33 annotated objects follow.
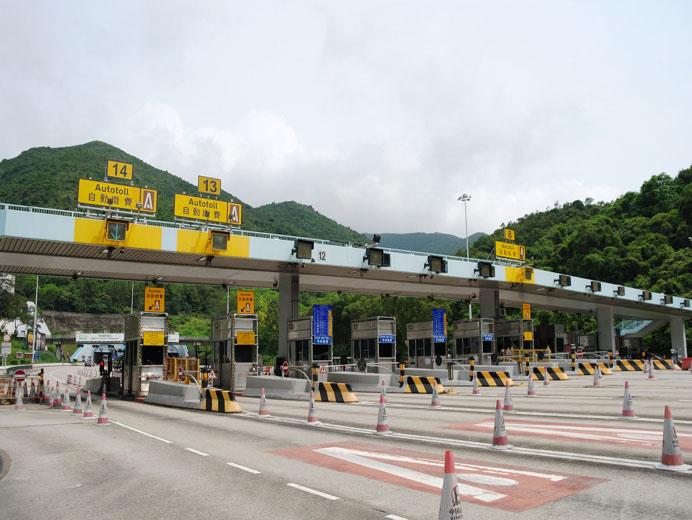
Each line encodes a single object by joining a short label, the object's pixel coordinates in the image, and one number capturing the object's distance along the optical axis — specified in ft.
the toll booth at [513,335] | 123.95
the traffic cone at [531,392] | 67.96
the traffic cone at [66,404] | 68.44
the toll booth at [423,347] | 117.91
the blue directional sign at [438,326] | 116.06
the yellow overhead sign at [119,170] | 79.66
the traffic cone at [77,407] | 62.85
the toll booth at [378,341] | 102.47
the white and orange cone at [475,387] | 74.54
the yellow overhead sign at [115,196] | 74.90
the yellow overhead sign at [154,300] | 91.61
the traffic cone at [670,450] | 24.17
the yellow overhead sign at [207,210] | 82.82
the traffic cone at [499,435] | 31.35
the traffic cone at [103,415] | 51.26
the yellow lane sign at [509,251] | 123.01
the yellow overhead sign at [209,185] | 86.94
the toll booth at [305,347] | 91.30
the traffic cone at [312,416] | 45.63
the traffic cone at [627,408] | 42.11
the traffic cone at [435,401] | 57.26
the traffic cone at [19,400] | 74.86
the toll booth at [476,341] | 120.16
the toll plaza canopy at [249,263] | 73.41
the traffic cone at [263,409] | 52.95
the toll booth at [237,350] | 88.28
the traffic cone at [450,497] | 14.83
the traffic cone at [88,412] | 58.03
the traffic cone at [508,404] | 49.57
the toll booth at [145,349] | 85.56
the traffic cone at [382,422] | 38.53
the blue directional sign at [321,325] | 90.89
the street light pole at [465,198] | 183.52
